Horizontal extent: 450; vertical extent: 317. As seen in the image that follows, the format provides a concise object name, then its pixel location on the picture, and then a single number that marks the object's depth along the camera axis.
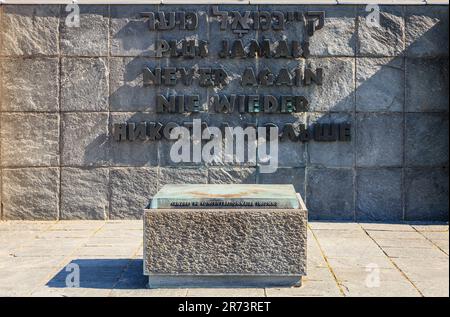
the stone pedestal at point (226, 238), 5.39
